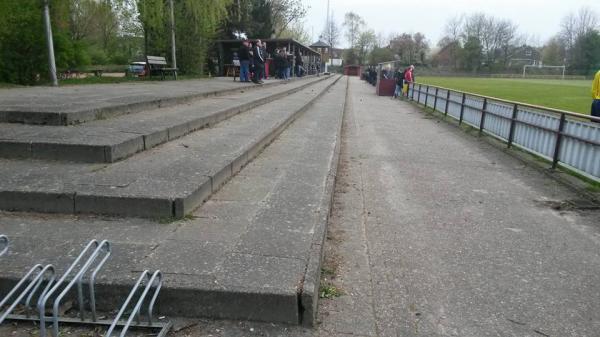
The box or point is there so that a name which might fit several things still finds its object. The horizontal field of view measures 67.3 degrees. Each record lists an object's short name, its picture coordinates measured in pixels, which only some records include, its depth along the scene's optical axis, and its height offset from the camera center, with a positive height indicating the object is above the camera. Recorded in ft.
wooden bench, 69.31 -0.58
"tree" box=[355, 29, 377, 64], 335.88 +16.38
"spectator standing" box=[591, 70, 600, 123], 33.94 -1.78
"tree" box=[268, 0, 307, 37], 159.63 +18.96
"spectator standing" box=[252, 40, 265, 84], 57.93 +0.37
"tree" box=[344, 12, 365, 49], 341.00 +28.89
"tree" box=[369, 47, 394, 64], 303.27 +8.81
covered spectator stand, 97.40 +3.27
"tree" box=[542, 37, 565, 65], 312.71 +13.55
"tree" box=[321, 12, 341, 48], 312.29 +22.46
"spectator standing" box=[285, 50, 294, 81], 91.23 +0.76
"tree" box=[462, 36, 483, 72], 309.42 +10.00
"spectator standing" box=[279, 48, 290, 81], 86.00 +0.27
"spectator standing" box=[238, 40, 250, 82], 59.31 +0.20
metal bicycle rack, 8.88 -4.75
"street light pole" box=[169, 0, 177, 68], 72.49 +4.24
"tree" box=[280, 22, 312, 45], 231.22 +18.42
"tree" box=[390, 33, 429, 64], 326.12 +15.98
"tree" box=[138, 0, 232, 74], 81.32 +5.93
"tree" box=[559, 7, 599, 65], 293.49 +24.00
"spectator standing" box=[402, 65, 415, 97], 82.85 -1.55
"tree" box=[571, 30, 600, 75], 270.51 +11.13
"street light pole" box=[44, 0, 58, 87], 45.16 +1.48
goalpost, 280.92 +2.85
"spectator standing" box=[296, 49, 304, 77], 118.52 +0.44
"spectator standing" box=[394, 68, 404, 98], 88.66 -2.76
